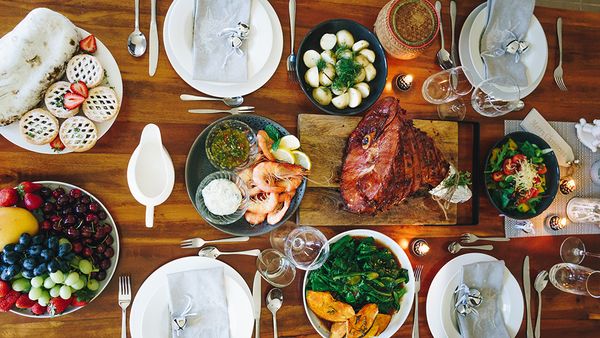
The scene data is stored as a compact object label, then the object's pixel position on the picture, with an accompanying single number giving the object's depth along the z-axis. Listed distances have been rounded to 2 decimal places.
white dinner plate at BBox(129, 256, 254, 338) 1.85
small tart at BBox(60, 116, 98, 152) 1.76
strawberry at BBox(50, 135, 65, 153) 1.78
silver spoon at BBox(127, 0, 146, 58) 1.92
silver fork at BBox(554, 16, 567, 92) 2.37
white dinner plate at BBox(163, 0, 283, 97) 1.91
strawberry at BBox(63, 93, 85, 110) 1.72
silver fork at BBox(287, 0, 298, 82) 2.06
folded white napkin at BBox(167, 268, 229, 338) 1.88
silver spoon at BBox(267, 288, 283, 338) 1.99
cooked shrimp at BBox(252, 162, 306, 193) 1.89
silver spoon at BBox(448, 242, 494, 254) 2.20
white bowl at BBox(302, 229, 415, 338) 2.08
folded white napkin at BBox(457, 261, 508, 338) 2.17
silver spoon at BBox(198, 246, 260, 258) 1.95
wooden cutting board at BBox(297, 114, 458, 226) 2.07
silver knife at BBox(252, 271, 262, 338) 1.98
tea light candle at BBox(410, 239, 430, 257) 2.14
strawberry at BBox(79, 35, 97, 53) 1.81
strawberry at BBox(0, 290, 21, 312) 1.62
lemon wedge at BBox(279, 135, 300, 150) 1.96
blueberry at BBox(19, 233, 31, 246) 1.62
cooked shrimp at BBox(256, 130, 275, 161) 1.92
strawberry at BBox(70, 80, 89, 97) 1.73
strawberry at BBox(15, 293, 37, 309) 1.65
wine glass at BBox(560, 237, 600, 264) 2.36
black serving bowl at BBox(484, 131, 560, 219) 2.21
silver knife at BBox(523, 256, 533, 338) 2.28
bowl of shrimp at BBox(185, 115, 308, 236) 1.90
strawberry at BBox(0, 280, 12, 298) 1.61
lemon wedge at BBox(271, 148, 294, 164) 1.94
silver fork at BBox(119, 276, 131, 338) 1.86
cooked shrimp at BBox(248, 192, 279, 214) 1.92
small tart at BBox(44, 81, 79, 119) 1.74
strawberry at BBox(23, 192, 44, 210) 1.70
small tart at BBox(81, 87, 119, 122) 1.78
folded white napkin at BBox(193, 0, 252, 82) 1.92
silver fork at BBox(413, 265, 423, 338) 2.14
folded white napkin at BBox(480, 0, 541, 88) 2.16
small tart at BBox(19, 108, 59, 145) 1.72
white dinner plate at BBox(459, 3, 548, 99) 2.18
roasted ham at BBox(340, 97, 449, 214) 1.95
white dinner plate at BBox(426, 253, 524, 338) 2.14
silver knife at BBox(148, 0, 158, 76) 1.93
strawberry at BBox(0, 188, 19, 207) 1.69
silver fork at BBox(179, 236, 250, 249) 1.95
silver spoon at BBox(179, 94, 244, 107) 1.96
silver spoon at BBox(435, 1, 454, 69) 2.20
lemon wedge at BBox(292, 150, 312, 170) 1.96
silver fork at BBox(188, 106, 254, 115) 1.97
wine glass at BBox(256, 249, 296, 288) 2.00
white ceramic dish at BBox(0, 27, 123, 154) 1.76
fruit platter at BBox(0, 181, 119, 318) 1.62
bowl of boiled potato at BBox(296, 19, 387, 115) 2.01
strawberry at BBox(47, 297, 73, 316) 1.68
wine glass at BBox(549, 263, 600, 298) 2.20
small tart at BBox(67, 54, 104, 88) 1.77
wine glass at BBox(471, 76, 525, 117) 2.14
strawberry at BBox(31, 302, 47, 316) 1.69
